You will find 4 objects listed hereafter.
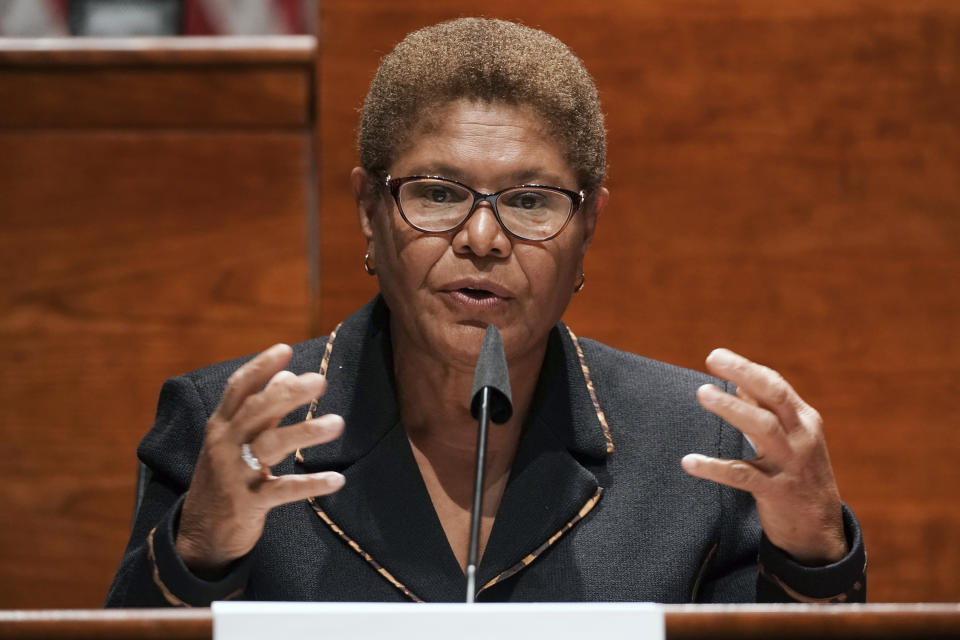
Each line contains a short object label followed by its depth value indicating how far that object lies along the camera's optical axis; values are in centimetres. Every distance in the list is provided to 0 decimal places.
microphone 533
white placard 518
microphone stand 528
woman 548
